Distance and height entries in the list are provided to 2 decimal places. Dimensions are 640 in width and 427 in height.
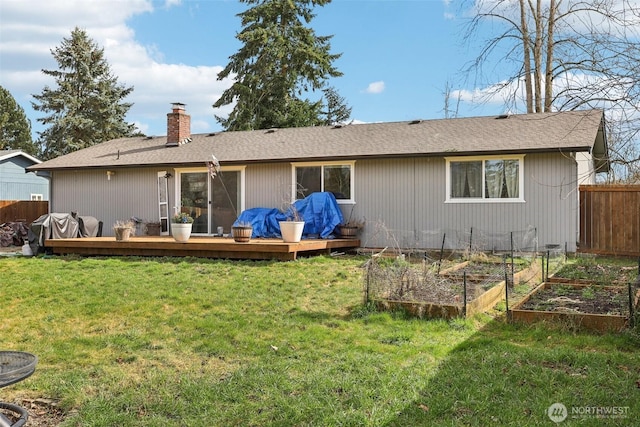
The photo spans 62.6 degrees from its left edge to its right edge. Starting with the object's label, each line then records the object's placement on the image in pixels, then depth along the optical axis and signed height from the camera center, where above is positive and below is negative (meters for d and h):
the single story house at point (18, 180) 23.75 +1.70
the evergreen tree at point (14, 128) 36.59 +6.14
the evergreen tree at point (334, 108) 29.66 +5.99
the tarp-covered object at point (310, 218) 12.05 -0.10
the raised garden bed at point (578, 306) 4.88 -0.99
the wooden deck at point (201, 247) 10.19 -0.67
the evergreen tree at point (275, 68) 25.88 +7.35
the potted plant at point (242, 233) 10.48 -0.38
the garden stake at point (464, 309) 5.37 -0.99
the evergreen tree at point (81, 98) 30.52 +6.82
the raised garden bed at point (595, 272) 7.18 -0.93
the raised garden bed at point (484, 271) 7.51 -0.92
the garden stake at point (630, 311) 4.71 -0.90
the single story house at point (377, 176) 10.99 +0.92
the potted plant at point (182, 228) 10.97 -0.28
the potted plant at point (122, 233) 11.32 -0.39
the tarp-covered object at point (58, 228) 11.65 -0.30
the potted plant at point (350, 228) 12.12 -0.34
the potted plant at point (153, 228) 14.05 -0.36
